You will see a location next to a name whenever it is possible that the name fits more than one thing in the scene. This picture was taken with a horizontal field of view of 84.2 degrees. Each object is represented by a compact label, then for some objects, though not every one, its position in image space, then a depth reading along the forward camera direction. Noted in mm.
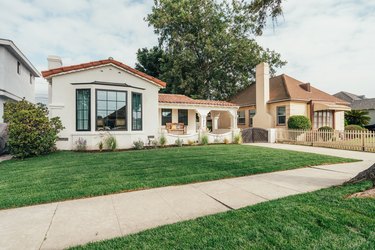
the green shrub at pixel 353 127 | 20625
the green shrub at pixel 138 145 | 11992
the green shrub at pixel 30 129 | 9211
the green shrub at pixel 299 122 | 17078
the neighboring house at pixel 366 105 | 35750
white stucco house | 11188
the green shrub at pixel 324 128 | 17819
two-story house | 14508
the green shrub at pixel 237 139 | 15648
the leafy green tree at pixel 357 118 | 25772
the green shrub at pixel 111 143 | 11277
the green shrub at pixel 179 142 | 13519
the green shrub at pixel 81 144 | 11047
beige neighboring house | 18578
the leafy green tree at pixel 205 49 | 23828
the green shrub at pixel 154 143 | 12898
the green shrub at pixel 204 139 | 14398
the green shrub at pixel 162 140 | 12974
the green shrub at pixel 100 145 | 11172
